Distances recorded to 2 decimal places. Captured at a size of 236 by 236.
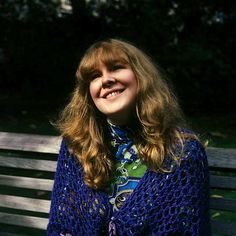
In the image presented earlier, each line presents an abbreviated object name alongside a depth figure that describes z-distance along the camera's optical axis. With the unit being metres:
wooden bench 3.16
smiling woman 2.44
